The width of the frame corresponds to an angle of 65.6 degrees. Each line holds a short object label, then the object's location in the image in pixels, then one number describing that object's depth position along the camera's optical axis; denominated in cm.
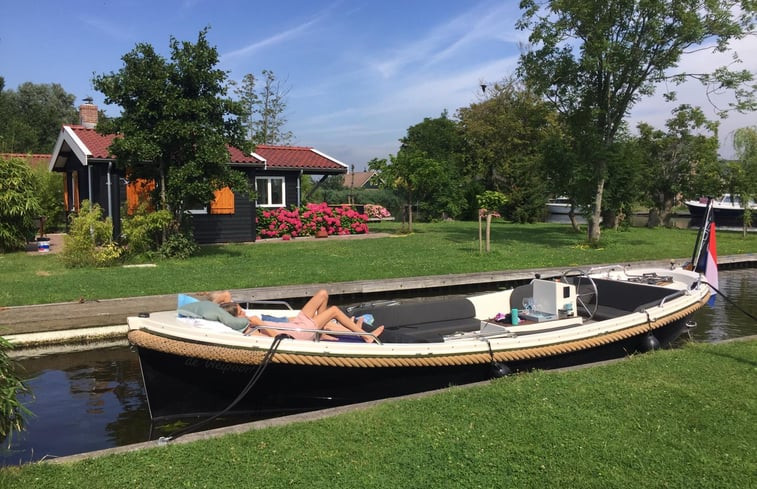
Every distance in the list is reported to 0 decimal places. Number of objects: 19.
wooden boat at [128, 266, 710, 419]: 569
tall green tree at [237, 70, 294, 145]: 4425
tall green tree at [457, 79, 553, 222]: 3569
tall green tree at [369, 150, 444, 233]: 2478
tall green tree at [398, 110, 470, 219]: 2837
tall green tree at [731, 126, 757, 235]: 2464
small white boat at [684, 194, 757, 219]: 3547
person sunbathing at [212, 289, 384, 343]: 625
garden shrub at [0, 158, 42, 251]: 1545
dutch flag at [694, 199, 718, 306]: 946
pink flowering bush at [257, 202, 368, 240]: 2166
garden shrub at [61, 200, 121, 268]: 1323
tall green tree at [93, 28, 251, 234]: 1373
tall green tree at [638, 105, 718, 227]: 3136
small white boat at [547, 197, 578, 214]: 4347
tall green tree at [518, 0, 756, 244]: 1822
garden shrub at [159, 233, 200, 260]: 1490
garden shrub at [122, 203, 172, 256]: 1448
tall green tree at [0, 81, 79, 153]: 4350
